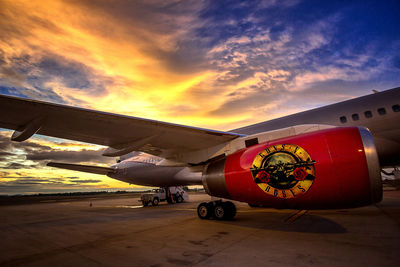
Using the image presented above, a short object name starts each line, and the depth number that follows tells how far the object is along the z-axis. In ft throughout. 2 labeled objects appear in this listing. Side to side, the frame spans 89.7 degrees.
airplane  13.11
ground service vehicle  54.24
